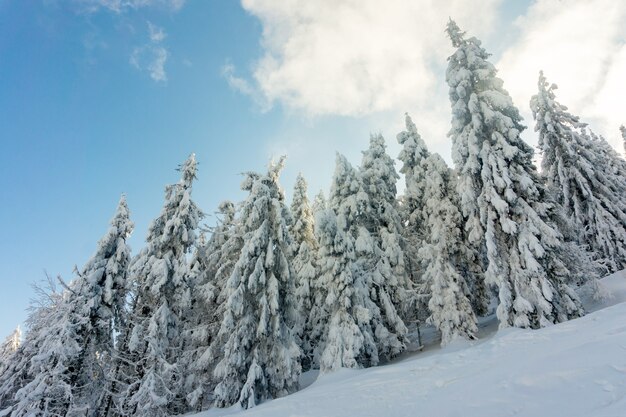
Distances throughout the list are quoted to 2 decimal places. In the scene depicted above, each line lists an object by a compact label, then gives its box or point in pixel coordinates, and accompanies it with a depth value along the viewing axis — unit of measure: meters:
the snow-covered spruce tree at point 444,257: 19.48
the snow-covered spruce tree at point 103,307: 17.27
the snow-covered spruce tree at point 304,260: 26.38
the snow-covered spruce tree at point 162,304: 17.56
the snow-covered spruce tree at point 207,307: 19.61
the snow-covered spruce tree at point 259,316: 17.03
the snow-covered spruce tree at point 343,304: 18.28
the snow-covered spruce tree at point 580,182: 23.14
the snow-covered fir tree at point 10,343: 34.90
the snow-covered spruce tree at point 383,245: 21.64
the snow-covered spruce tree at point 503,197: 15.95
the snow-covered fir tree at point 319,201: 41.95
